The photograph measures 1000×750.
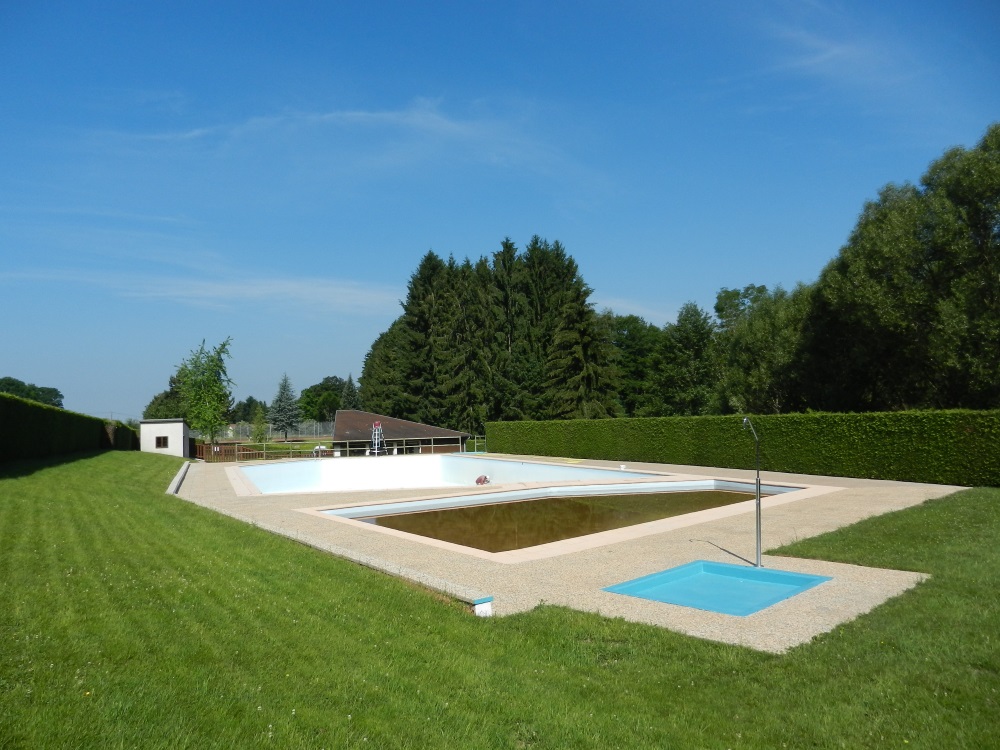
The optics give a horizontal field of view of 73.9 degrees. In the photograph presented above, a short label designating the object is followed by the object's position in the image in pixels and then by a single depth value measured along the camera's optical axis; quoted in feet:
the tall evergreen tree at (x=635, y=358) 177.37
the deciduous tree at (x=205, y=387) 160.45
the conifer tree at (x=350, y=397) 291.17
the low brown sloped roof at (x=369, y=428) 126.72
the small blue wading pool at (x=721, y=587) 23.09
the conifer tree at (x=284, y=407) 281.13
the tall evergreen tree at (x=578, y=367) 146.61
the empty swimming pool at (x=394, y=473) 90.17
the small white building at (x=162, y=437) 124.06
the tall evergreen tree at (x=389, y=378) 166.20
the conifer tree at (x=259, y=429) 212.11
